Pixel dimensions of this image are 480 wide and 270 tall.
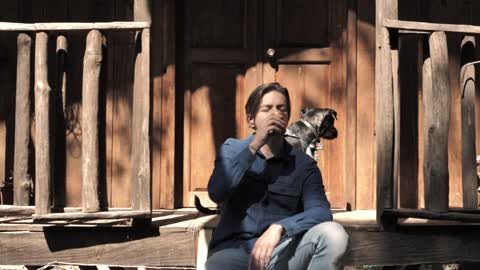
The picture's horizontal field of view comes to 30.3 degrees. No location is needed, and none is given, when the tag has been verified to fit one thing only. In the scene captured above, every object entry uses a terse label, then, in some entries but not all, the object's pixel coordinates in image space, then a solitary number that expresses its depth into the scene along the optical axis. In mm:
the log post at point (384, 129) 5719
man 4383
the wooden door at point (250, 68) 7367
